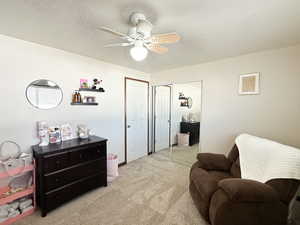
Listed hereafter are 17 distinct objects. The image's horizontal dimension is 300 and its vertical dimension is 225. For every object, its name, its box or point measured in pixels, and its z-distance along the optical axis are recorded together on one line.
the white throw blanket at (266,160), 1.33
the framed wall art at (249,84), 2.29
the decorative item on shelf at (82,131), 2.40
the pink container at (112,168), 2.55
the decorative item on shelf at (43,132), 1.97
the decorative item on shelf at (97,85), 2.62
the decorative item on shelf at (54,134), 2.06
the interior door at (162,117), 3.86
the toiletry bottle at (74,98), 2.36
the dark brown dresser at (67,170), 1.72
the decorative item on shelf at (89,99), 2.54
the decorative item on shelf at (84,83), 2.48
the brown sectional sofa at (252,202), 1.27
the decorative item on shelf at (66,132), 2.22
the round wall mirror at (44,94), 1.98
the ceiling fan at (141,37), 1.29
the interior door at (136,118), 3.32
